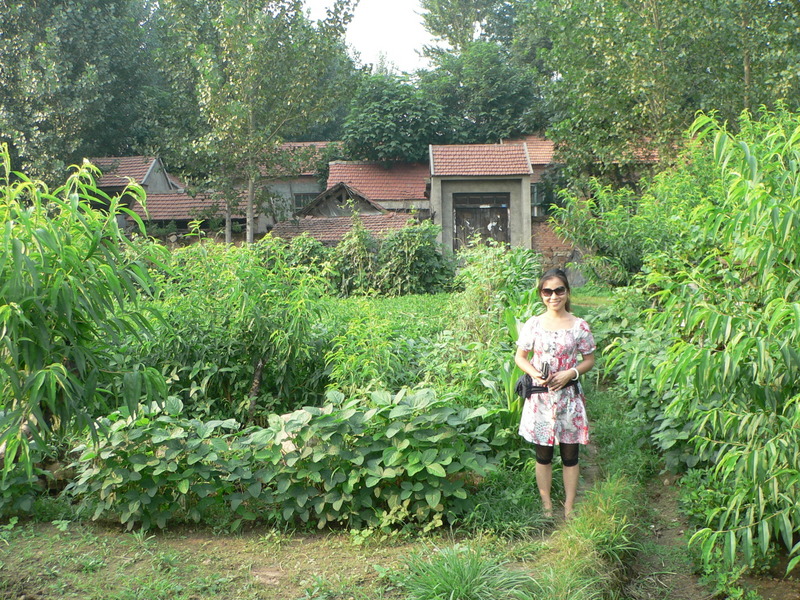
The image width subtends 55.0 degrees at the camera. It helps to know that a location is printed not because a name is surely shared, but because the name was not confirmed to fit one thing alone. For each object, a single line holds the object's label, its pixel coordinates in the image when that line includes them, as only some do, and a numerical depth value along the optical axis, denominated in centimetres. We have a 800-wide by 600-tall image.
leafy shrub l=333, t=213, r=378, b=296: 1698
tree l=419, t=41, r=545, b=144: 3312
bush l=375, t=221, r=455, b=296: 1686
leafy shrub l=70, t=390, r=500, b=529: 427
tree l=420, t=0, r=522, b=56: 4350
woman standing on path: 441
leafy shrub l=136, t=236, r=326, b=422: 633
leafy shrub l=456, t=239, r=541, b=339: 768
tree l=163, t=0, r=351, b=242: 2578
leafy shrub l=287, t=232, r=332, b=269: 1712
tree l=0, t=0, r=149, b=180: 2456
